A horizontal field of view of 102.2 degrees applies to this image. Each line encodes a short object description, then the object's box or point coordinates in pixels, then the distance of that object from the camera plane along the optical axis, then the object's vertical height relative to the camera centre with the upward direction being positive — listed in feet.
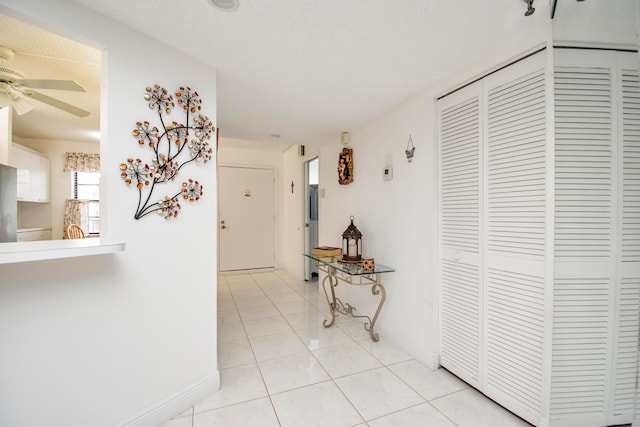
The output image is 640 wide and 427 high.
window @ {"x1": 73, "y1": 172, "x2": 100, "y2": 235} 14.87 +1.05
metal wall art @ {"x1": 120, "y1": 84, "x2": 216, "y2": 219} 4.59 +1.18
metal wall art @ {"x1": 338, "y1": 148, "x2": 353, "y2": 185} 10.21 +1.76
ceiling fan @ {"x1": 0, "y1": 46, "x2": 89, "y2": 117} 5.98 +3.04
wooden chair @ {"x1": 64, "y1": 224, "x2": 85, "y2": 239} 9.31 -0.84
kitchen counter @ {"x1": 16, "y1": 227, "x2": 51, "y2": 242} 11.80 -1.23
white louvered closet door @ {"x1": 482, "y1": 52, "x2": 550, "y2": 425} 4.57 -0.48
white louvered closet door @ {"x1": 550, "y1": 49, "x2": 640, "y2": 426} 4.44 -0.64
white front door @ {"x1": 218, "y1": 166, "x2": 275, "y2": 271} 16.42 -0.56
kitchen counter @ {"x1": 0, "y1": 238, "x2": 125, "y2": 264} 2.82 -0.50
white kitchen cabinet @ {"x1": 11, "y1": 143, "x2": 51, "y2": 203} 11.57 +1.72
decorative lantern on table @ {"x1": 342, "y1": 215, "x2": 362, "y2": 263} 8.85 -1.20
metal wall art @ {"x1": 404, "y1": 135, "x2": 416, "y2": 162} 7.18 +1.69
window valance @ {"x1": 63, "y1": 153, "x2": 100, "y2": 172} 14.44 +2.66
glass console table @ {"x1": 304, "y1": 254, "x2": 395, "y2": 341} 7.82 -2.25
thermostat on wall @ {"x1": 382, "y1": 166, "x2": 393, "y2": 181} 8.06 +1.17
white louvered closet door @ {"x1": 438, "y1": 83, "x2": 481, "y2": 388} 5.66 -0.51
